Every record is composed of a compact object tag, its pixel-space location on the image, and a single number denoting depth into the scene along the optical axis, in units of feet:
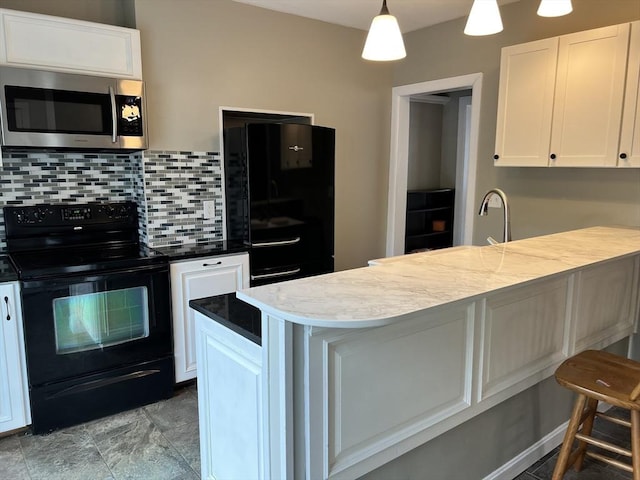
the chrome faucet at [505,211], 7.80
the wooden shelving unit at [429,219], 18.47
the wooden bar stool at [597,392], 5.62
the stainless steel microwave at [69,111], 8.12
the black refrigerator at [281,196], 10.14
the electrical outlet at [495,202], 11.82
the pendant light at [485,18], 6.02
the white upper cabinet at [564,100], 8.64
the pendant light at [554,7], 5.87
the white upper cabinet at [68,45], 8.08
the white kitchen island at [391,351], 4.12
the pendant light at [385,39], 6.27
